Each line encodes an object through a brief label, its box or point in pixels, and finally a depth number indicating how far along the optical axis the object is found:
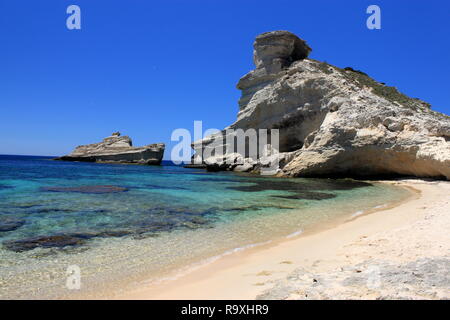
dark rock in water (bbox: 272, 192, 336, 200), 14.05
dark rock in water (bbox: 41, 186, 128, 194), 14.75
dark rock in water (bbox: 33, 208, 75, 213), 9.34
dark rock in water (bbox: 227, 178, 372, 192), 18.19
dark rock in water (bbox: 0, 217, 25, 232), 7.23
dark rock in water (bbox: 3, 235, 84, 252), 5.91
